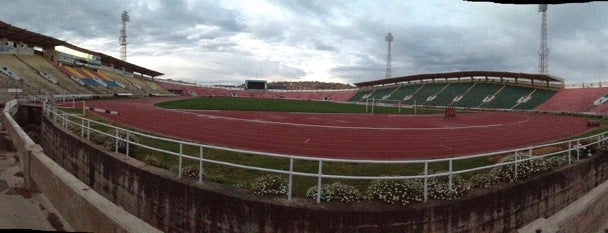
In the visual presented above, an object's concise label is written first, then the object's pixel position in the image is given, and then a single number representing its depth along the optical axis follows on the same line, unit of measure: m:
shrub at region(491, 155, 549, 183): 8.48
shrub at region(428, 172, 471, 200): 6.88
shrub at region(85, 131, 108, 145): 10.93
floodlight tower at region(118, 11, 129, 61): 78.06
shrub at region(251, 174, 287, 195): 6.77
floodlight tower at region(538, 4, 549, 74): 54.10
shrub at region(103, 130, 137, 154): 10.08
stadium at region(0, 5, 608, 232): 6.50
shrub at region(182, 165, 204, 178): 7.72
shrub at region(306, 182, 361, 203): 6.55
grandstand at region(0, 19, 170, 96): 41.43
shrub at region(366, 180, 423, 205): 6.60
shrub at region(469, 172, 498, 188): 7.87
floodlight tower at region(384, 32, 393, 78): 86.33
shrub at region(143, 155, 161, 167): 8.53
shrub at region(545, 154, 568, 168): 10.06
